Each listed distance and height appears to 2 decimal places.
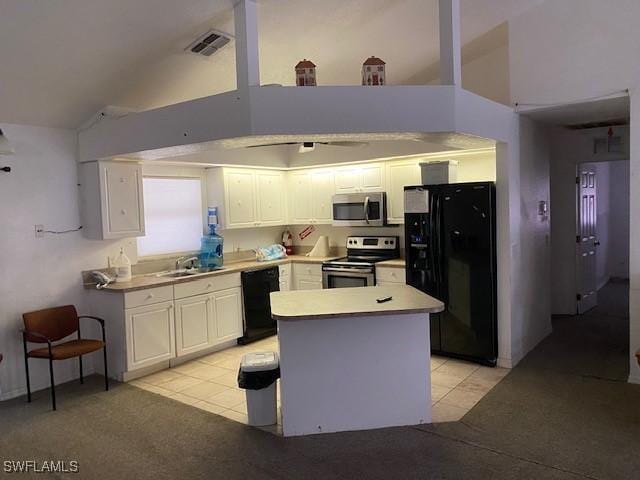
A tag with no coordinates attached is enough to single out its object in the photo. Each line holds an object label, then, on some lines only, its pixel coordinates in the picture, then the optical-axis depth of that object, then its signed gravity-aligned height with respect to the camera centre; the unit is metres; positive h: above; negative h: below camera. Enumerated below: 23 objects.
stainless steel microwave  5.65 +0.08
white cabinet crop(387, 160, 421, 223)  5.47 +0.37
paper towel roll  6.34 -0.41
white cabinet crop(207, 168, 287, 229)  5.66 +0.30
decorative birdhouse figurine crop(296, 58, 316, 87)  3.36 +1.00
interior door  6.25 -0.39
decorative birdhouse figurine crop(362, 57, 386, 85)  3.40 +1.00
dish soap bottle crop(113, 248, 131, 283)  4.68 -0.42
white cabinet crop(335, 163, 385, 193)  5.74 +0.46
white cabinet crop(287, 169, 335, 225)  6.19 +0.30
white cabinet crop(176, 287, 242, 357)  4.77 -1.01
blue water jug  5.40 -0.33
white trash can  3.36 -1.15
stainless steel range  5.39 -0.52
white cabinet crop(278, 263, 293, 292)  5.92 -0.70
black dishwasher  5.43 -0.94
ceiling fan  3.76 +0.58
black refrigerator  4.39 -0.44
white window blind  5.22 +0.08
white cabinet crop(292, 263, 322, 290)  5.89 -0.71
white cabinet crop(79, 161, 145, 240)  4.43 +0.24
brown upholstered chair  3.90 -0.91
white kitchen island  3.26 -1.03
